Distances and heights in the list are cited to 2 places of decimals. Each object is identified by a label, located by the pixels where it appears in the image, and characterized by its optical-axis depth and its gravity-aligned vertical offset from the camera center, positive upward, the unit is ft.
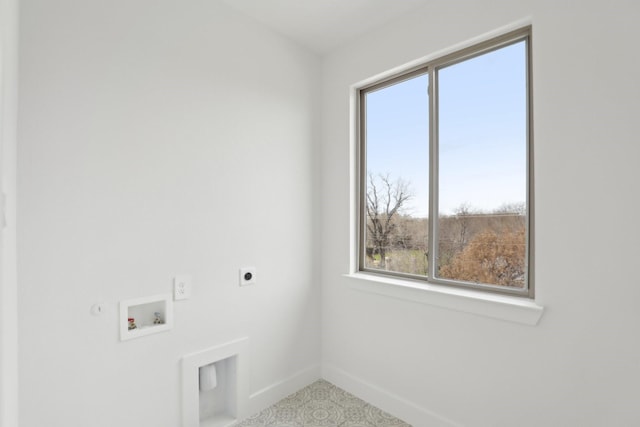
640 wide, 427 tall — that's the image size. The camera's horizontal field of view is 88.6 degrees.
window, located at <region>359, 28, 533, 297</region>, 5.49 +0.81
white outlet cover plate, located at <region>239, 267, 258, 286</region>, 6.58 -1.29
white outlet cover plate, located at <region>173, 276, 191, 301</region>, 5.62 -1.29
